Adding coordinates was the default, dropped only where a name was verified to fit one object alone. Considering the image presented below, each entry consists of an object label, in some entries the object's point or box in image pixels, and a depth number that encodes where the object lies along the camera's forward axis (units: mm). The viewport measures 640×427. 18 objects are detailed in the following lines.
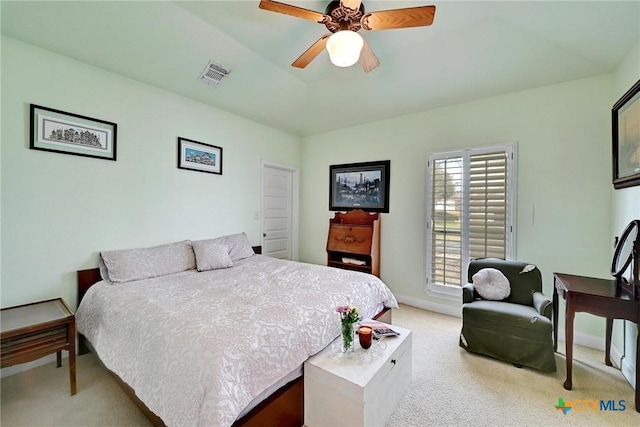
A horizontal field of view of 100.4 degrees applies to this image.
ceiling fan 1726
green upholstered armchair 2164
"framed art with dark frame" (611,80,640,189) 2004
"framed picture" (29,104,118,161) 2266
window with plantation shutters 3051
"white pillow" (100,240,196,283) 2412
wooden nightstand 1705
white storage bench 1419
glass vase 1656
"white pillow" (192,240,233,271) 2889
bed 1260
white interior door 4340
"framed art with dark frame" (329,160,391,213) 3953
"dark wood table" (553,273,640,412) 1823
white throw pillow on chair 2574
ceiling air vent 2893
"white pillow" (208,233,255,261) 3326
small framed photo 3223
